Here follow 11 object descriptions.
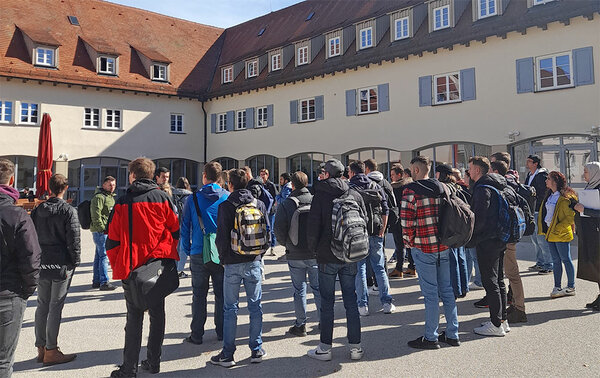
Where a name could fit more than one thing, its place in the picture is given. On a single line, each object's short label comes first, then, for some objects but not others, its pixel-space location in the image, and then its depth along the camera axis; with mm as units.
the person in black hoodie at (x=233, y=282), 4156
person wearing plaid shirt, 4473
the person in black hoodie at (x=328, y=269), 4227
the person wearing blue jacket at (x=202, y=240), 4621
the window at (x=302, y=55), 21969
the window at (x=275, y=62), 23188
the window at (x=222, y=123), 25328
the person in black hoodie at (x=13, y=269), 3095
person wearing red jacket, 3805
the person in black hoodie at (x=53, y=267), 4266
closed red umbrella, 9859
